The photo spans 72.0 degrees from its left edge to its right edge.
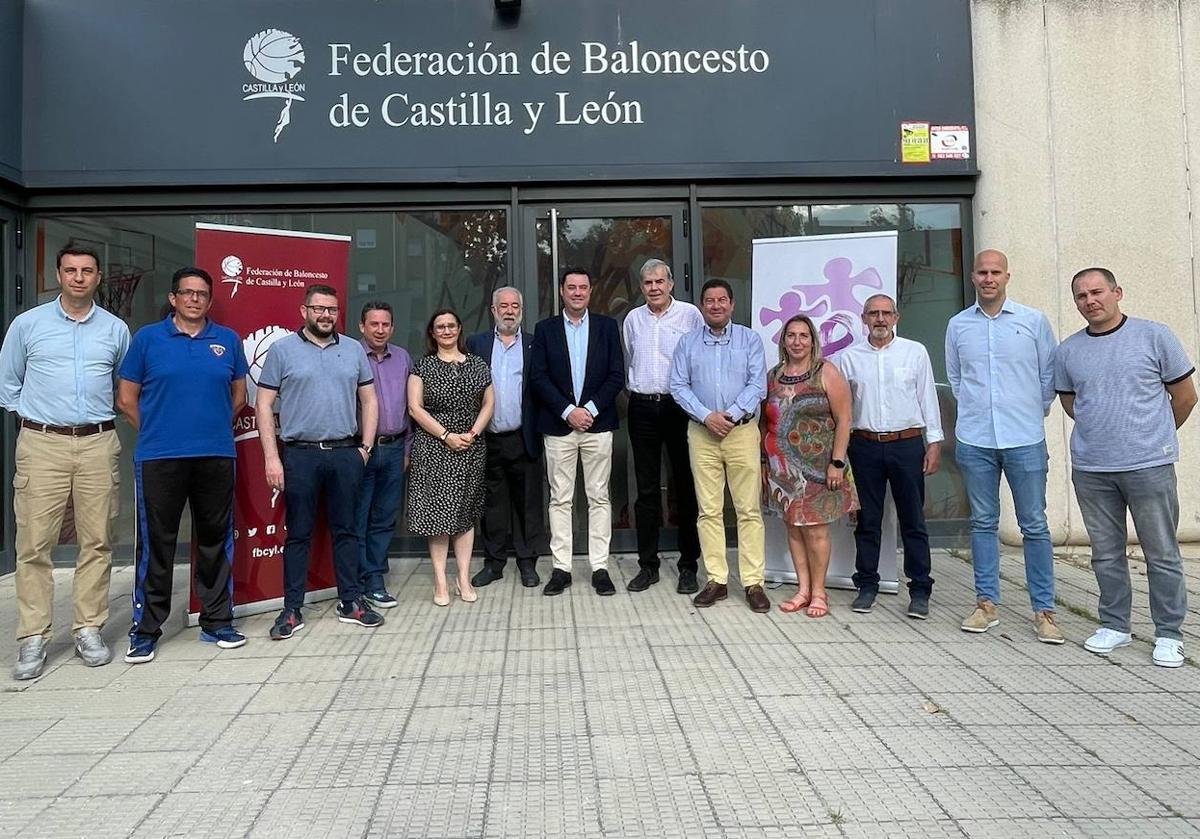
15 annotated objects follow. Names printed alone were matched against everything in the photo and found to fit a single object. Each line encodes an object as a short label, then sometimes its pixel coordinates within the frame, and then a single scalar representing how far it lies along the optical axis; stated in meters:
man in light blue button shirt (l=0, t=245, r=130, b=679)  4.01
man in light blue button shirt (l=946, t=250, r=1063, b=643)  4.27
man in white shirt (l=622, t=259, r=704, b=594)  5.17
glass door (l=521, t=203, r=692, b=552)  6.29
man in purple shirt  4.92
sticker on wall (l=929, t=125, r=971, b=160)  6.22
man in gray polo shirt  4.42
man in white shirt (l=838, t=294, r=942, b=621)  4.64
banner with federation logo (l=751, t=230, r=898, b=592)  5.51
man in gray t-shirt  3.87
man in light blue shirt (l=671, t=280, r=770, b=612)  4.78
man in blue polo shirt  4.09
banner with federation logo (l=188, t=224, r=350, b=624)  4.61
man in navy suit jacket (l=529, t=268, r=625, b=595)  5.18
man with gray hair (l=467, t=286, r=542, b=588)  5.31
